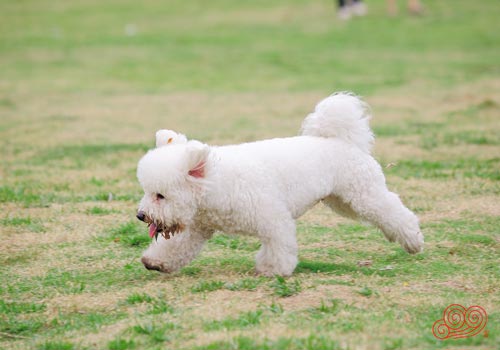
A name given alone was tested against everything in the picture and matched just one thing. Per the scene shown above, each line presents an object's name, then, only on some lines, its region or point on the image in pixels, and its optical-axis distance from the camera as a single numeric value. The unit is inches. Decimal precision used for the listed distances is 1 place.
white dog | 196.7
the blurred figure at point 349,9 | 1039.0
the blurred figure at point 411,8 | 1037.2
